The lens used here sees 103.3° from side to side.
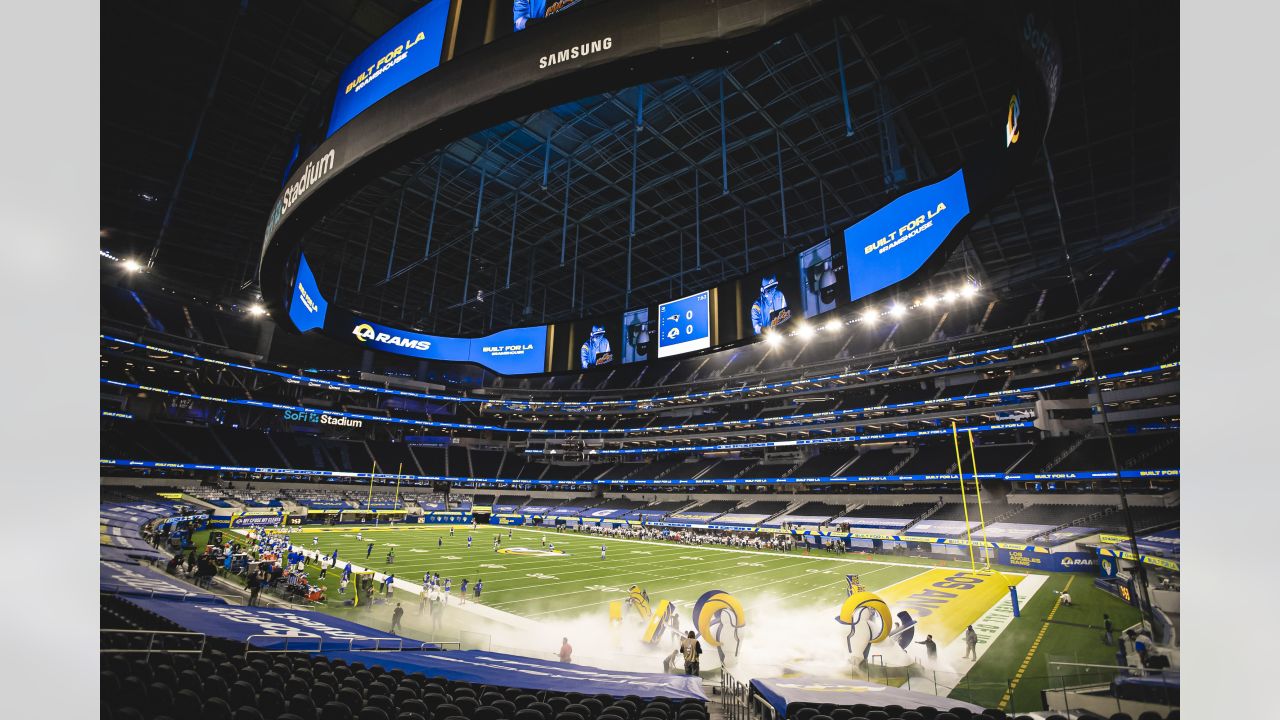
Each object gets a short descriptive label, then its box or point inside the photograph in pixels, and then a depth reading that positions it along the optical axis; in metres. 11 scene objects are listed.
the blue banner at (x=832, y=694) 7.34
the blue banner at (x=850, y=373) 29.46
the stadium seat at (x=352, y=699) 5.26
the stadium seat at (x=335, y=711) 4.86
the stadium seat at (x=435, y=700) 5.70
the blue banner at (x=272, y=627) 9.41
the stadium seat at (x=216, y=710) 4.61
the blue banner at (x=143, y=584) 11.82
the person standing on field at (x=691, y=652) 11.39
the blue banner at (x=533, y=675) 8.11
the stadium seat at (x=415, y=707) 5.40
